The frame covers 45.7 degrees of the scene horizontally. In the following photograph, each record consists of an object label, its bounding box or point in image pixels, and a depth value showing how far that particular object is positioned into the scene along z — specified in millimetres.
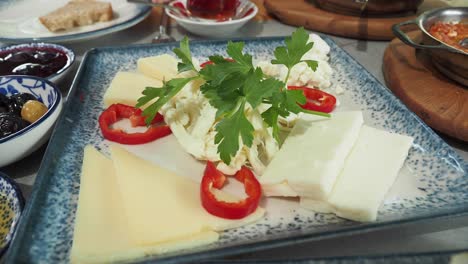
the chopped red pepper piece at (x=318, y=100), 440
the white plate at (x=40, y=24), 552
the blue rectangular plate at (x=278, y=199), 321
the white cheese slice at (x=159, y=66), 470
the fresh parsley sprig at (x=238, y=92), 365
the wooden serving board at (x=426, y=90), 426
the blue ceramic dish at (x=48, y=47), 484
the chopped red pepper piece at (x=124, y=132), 407
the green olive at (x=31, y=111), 405
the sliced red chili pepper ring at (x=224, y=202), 340
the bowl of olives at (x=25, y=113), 379
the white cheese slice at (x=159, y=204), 328
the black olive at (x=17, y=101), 413
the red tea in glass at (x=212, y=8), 605
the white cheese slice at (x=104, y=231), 314
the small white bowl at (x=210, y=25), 579
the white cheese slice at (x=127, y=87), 440
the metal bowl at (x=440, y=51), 450
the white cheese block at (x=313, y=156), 346
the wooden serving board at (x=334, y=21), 603
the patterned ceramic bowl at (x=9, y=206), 332
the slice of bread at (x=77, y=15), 575
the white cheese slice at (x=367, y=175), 338
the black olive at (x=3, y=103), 411
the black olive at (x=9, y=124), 385
